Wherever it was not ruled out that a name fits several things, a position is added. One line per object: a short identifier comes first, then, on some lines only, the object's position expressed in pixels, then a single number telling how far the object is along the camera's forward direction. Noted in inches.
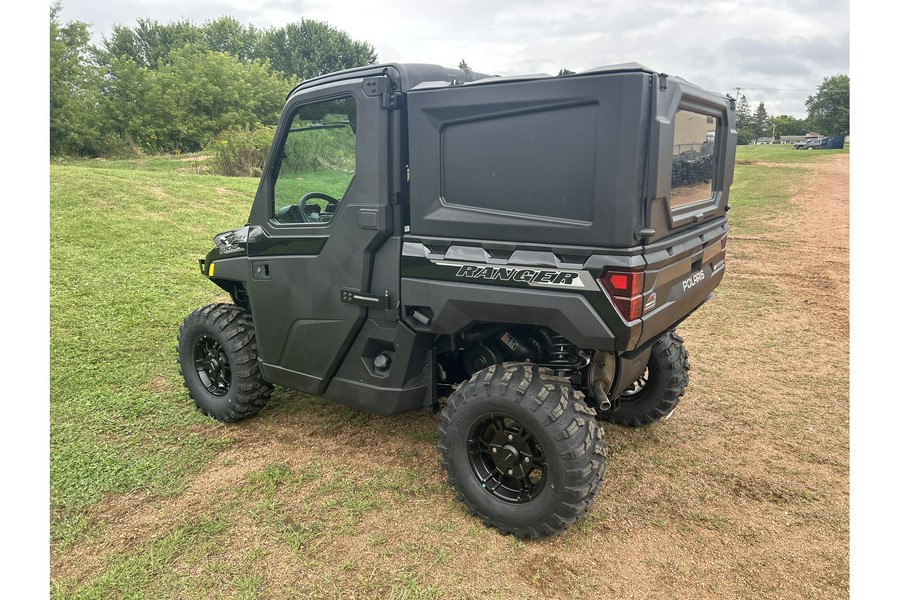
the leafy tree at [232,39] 2188.7
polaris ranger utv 97.0
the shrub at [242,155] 773.3
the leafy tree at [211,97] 1243.2
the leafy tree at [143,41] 1969.7
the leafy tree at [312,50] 2064.5
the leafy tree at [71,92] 1106.1
